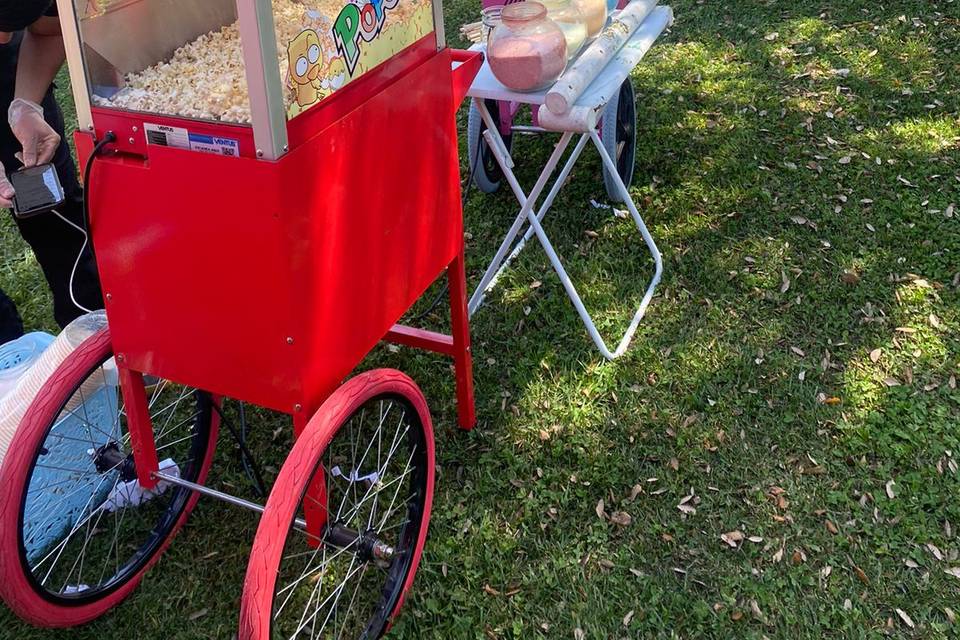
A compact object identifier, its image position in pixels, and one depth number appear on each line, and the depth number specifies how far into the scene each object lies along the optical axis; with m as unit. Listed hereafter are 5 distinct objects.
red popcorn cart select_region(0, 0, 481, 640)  1.75
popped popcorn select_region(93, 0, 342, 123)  1.77
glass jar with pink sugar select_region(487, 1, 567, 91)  2.75
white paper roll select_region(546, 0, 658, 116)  2.64
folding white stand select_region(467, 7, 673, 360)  2.68
